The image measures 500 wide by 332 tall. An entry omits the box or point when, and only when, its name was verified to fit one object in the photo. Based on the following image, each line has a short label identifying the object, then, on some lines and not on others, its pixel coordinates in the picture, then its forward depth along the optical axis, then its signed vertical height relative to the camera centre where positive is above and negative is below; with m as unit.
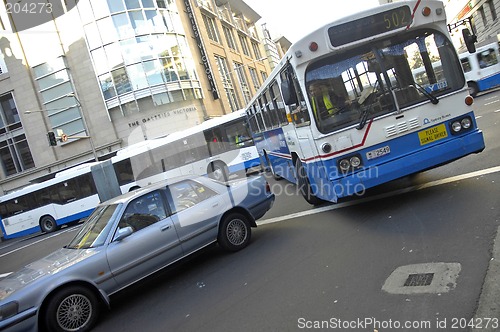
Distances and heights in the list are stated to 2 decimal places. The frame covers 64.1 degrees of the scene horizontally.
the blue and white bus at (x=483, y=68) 23.02 +0.32
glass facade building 30.98 +9.56
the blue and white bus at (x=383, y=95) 5.95 +0.11
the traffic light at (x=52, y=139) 25.71 +4.08
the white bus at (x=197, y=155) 19.92 +0.45
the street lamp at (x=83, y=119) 32.69 +6.03
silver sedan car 4.70 -0.88
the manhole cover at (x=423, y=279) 3.64 -1.72
